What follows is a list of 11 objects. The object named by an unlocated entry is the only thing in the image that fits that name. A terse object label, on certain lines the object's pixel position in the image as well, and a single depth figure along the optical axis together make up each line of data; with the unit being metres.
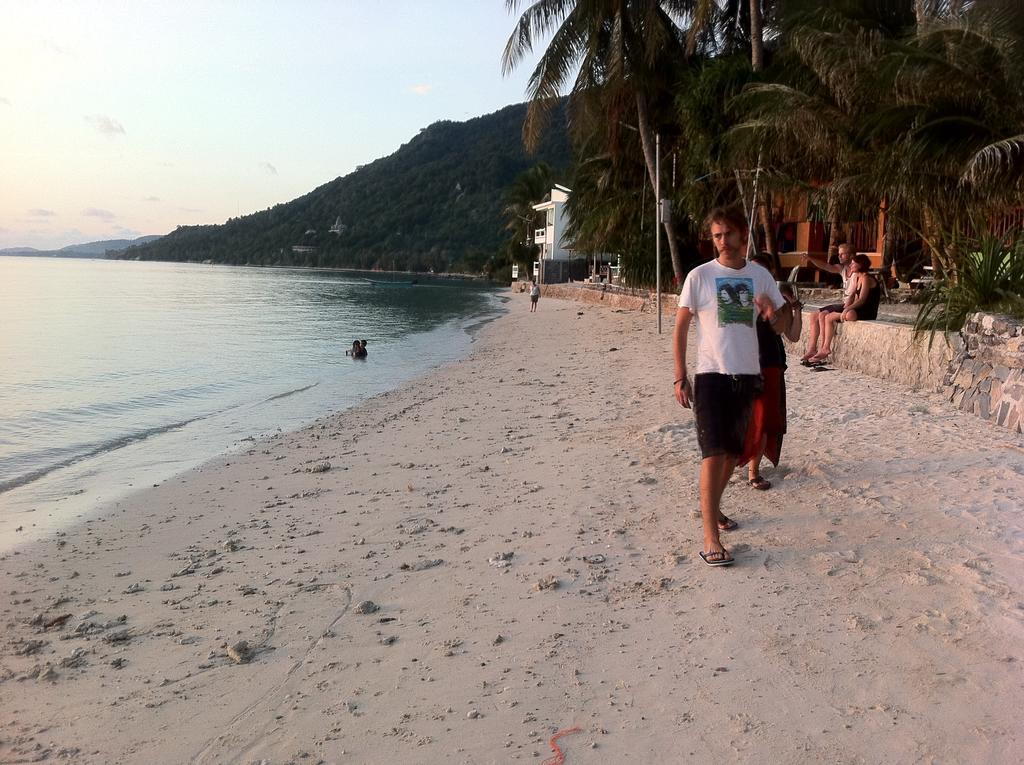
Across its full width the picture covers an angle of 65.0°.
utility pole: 15.18
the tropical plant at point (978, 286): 7.45
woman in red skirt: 4.74
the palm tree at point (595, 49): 20.79
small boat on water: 82.93
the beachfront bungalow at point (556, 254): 56.94
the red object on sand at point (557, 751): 2.49
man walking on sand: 3.77
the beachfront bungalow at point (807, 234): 20.08
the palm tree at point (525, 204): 66.12
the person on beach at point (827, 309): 9.77
